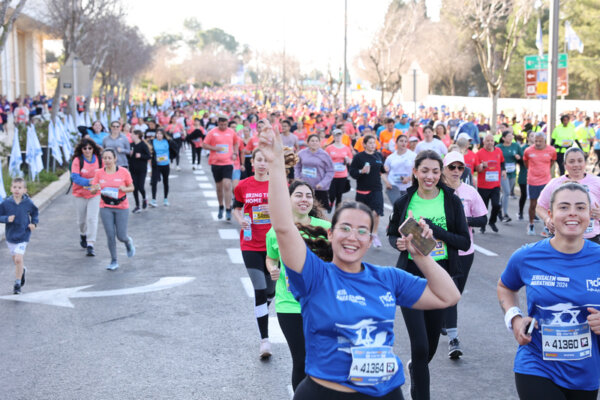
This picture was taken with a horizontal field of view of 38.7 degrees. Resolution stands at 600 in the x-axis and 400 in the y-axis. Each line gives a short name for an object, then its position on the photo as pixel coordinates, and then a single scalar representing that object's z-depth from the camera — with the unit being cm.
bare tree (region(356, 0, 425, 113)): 4213
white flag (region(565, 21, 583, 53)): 3603
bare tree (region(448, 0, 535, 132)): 2689
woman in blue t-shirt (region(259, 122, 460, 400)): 342
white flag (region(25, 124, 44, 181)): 1964
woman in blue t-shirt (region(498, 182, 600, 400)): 397
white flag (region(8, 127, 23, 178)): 1744
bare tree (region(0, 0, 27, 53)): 2025
